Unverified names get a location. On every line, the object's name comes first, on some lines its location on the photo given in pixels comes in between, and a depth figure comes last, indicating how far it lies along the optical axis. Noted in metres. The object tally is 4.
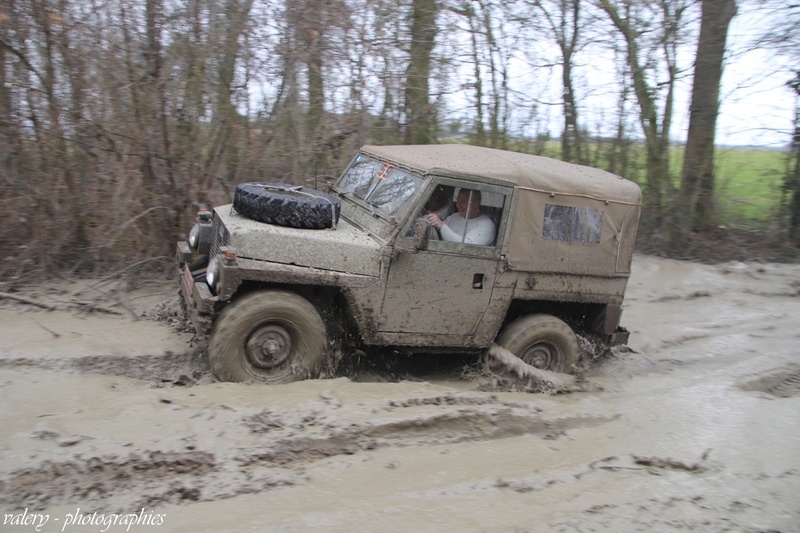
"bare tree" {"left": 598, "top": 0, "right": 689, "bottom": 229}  10.48
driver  5.04
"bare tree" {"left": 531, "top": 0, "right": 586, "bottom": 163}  10.85
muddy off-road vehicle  4.52
